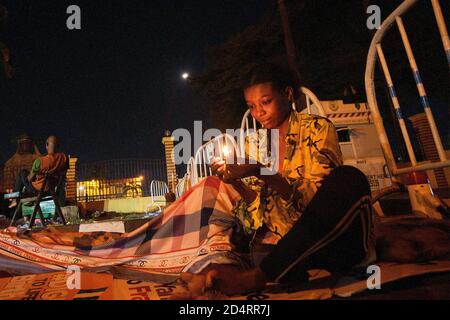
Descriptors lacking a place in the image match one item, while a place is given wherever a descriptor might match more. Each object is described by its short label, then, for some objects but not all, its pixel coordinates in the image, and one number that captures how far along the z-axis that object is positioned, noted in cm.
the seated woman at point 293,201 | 110
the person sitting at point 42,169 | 423
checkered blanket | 162
